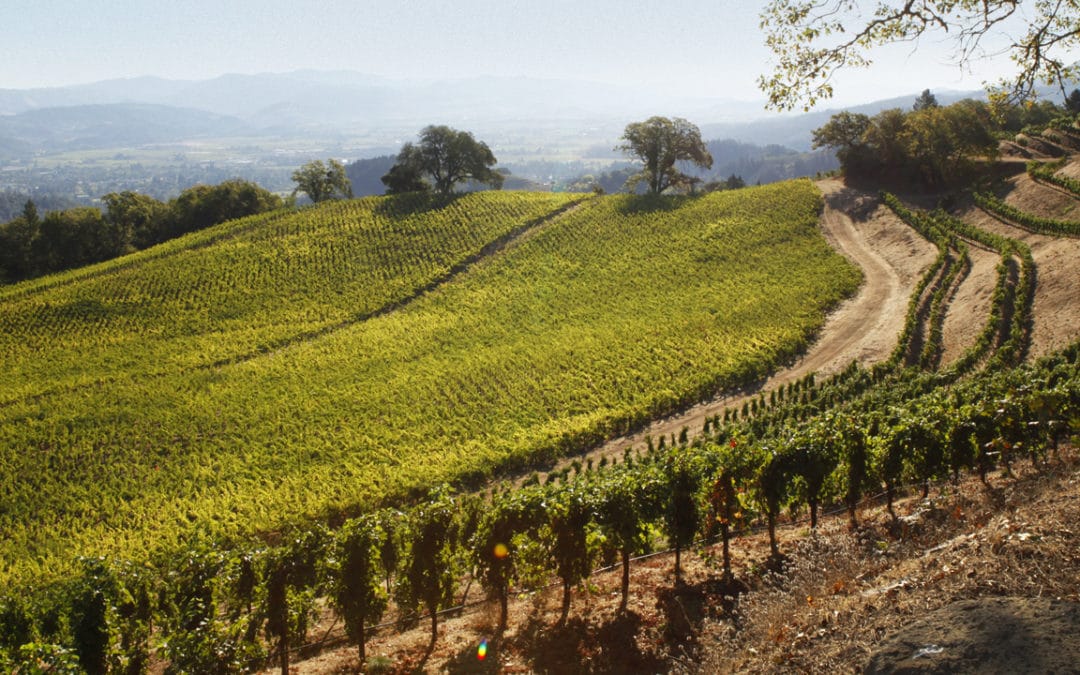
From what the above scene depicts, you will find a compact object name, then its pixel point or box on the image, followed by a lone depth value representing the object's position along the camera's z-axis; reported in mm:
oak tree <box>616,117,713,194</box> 76750
